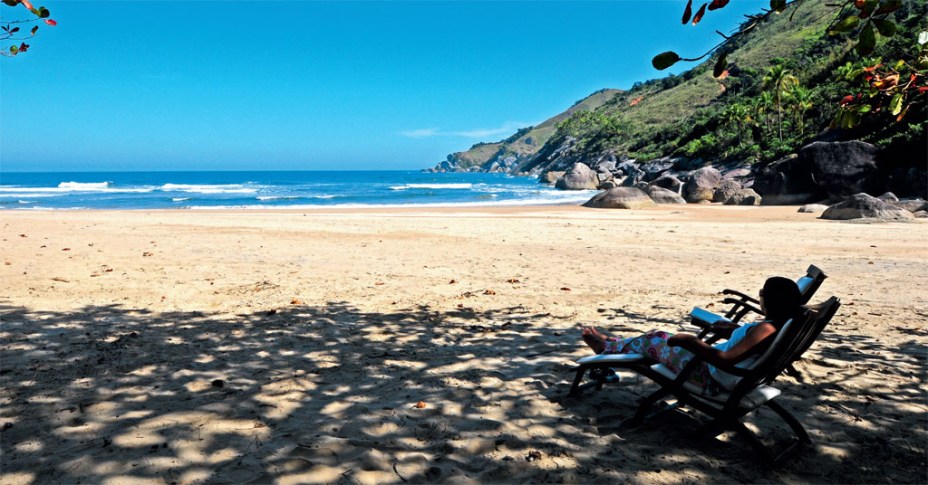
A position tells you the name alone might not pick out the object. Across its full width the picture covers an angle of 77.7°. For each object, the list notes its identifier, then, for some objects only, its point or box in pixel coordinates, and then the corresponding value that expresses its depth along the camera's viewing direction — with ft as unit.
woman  11.39
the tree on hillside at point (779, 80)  160.25
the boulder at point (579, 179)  216.13
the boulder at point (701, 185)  125.49
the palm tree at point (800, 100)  161.58
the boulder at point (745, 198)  113.91
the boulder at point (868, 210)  63.05
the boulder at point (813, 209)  84.28
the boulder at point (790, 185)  109.14
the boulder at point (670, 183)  142.00
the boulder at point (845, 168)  101.96
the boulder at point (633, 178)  199.00
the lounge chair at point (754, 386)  11.11
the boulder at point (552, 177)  280.10
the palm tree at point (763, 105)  179.63
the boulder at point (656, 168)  194.49
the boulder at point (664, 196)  120.78
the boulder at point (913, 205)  74.91
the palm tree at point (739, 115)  182.39
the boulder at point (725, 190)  119.44
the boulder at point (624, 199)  102.17
